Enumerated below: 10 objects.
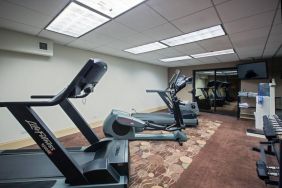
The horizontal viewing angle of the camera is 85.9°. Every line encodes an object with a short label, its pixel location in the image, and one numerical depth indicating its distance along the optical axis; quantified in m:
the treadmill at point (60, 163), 1.38
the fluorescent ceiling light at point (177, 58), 5.53
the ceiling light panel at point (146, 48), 4.03
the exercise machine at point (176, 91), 3.68
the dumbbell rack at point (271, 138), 1.51
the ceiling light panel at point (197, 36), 2.94
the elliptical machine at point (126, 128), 2.62
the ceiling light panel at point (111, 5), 1.99
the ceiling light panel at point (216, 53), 4.59
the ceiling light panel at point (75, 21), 2.25
